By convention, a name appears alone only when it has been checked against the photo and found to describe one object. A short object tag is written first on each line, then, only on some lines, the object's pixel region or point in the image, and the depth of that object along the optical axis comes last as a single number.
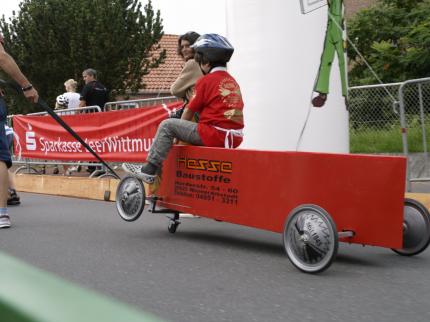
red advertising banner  10.77
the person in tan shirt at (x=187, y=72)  6.99
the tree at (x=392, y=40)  17.31
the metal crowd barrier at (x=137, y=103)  11.49
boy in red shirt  5.79
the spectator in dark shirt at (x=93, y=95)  13.48
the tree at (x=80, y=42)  31.33
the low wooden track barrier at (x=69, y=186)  10.25
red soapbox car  4.44
